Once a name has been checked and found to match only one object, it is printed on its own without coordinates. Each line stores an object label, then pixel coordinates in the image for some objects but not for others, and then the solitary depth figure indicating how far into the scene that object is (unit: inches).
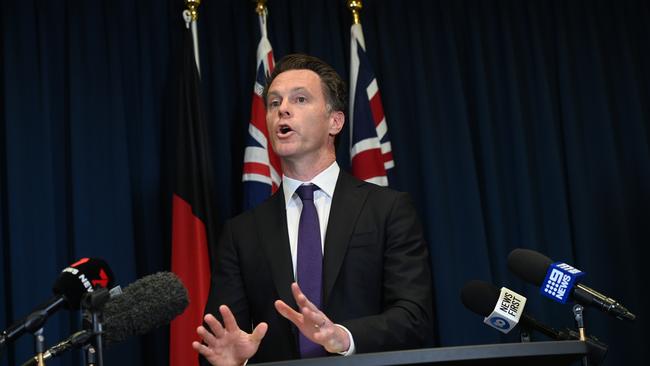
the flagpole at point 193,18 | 182.2
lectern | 72.1
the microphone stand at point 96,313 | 83.4
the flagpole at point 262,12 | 190.1
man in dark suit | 112.7
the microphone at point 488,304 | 93.4
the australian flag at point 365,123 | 184.4
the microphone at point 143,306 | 96.0
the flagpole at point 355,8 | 197.5
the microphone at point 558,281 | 88.1
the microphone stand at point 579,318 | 89.0
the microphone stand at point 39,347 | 84.0
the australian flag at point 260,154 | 177.2
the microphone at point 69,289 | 83.2
